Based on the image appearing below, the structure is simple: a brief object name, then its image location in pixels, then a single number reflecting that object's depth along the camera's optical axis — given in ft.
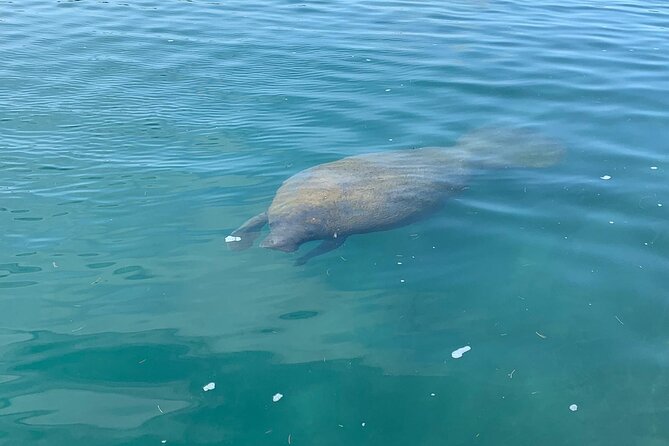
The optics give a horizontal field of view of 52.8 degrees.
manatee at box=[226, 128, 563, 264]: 26.91
